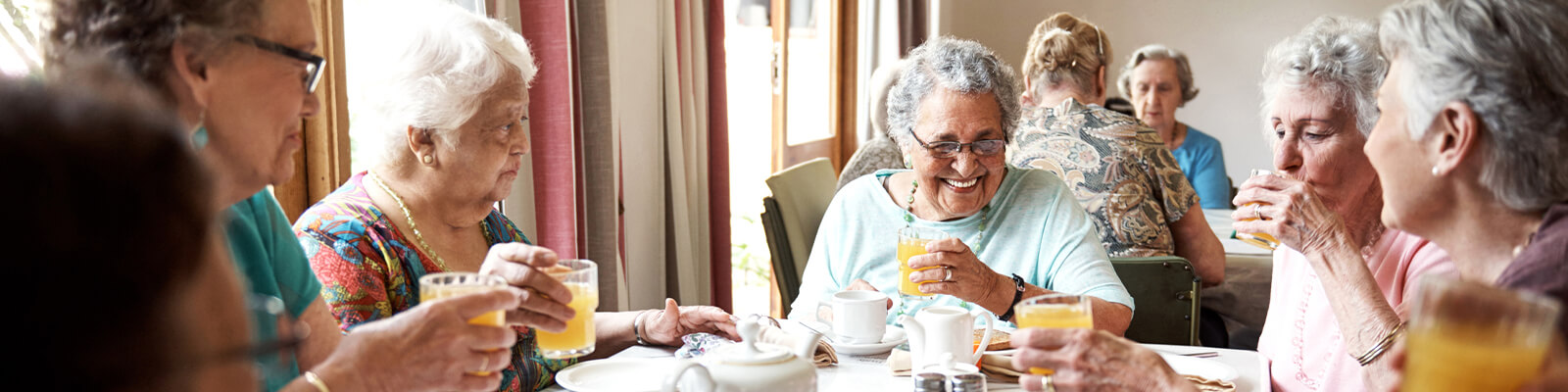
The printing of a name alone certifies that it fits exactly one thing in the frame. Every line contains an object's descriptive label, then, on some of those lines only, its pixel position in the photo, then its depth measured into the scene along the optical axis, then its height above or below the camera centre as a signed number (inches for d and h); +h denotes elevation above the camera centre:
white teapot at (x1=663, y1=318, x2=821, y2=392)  49.1 -16.7
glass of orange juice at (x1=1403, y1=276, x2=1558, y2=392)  31.6 -10.3
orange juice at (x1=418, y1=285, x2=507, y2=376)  48.3 -12.9
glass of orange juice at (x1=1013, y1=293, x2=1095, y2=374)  49.8 -14.3
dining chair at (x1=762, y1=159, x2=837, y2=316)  112.0 -23.2
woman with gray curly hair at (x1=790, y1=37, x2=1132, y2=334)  85.8 -16.5
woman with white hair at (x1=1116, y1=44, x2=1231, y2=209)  189.3 -19.8
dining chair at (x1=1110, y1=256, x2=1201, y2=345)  91.7 -25.5
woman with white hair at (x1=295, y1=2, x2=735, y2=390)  66.4 -10.5
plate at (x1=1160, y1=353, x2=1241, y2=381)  63.1 -22.2
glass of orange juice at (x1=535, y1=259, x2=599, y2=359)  56.3 -16.3
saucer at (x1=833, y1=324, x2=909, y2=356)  69.7 -22.3
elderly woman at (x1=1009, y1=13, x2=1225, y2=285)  112.5 -18.7
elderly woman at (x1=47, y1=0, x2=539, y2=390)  41.3 -3.0
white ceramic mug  70.6 -20.6
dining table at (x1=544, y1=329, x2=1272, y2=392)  62.6 -22.4
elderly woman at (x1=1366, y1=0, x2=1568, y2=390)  40.7 -5.6
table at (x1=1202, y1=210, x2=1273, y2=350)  123.3 -33.6
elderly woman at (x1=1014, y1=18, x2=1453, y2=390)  62.4 -14.2
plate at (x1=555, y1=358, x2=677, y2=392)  61.8 -21.6
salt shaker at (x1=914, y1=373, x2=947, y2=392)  56.7 -20.0
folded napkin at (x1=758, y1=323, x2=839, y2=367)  65.8 -21.6
